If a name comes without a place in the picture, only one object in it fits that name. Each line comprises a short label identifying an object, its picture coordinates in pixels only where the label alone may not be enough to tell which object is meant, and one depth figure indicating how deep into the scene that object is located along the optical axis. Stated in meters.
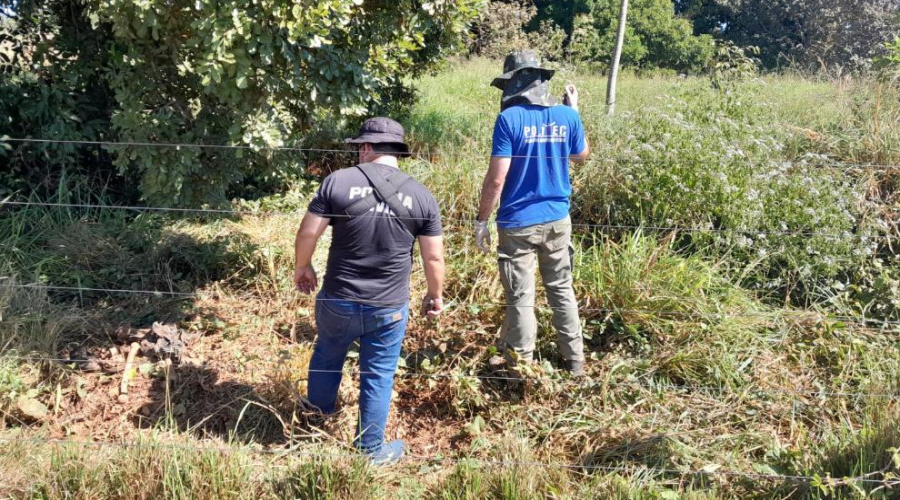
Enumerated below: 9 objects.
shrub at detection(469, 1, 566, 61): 14.26
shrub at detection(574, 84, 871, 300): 5.18
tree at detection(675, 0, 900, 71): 19.42
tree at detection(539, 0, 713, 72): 19.34
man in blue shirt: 3.98
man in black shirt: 3.32
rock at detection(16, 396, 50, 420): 3.96
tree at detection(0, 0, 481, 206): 3.95
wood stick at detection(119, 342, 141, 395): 4.23
